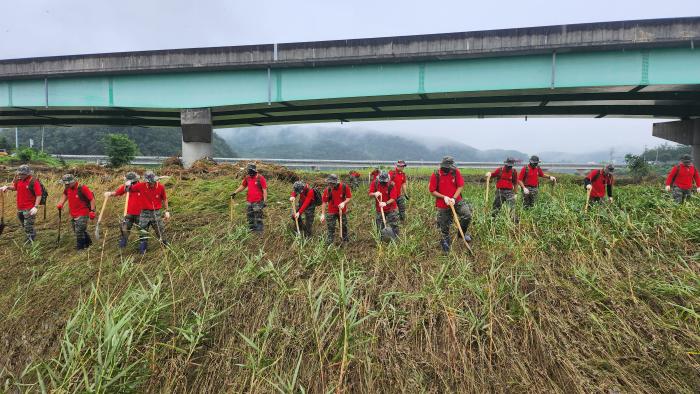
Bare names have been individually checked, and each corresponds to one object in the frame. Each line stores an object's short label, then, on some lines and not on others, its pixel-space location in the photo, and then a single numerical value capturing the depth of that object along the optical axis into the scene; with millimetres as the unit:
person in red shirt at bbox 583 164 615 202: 8172
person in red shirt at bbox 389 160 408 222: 8471
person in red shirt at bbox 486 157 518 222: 8250
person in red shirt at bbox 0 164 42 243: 7273
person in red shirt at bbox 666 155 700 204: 8000
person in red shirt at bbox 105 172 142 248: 6895
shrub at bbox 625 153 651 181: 15710
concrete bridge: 11336
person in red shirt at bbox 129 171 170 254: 7039
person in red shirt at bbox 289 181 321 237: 7171
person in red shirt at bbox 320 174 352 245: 7027
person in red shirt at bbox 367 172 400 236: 6949
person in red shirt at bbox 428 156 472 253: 6461
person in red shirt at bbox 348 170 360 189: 13884
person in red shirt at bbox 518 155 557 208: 8716
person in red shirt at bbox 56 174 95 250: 6941
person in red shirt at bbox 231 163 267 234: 7699
